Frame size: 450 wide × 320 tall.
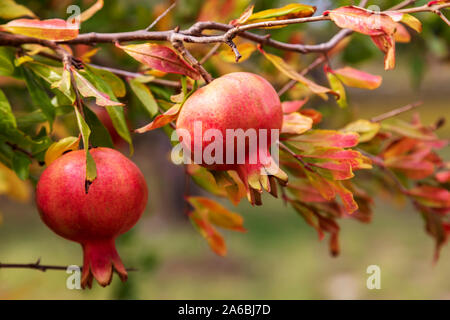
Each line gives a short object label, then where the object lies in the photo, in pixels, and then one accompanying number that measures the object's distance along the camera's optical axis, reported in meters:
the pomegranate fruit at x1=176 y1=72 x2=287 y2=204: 1.20
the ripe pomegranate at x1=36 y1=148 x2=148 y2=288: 1.22
